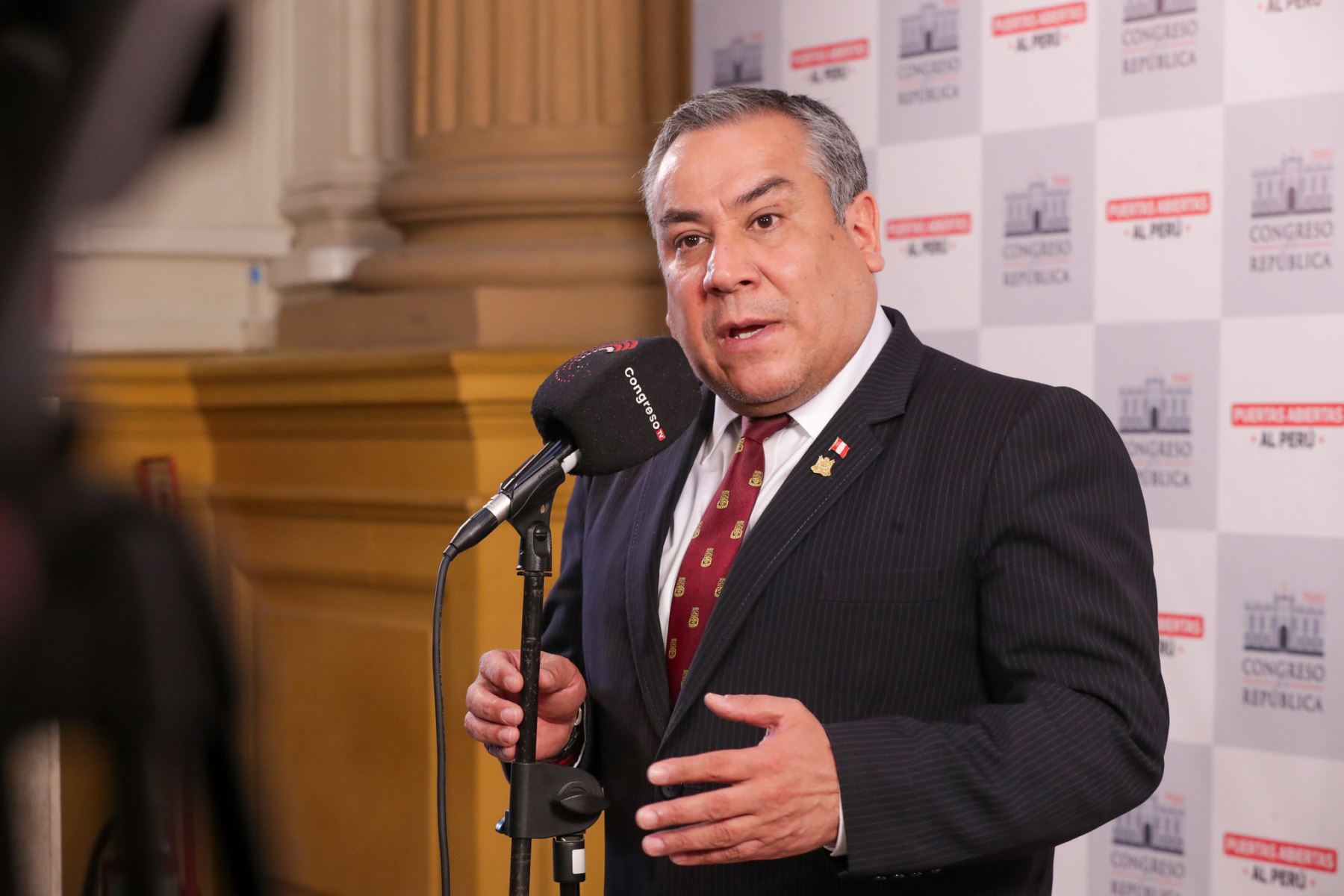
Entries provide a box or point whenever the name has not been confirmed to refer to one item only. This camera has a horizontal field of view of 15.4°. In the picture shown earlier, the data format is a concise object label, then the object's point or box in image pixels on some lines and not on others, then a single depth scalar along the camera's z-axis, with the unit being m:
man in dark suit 3.33
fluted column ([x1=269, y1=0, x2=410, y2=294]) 4.57
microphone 3.30
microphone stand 3.24
